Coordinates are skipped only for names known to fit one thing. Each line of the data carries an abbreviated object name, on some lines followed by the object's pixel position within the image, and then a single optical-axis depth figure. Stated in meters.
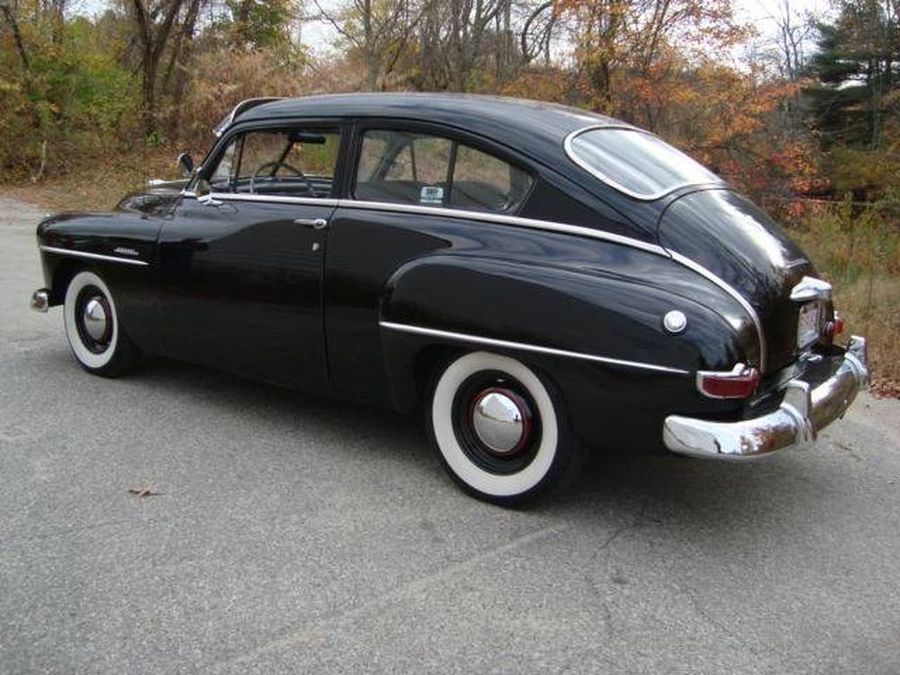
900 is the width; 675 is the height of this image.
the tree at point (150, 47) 18.72
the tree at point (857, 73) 27.31
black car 3.23
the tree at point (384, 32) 21.33
